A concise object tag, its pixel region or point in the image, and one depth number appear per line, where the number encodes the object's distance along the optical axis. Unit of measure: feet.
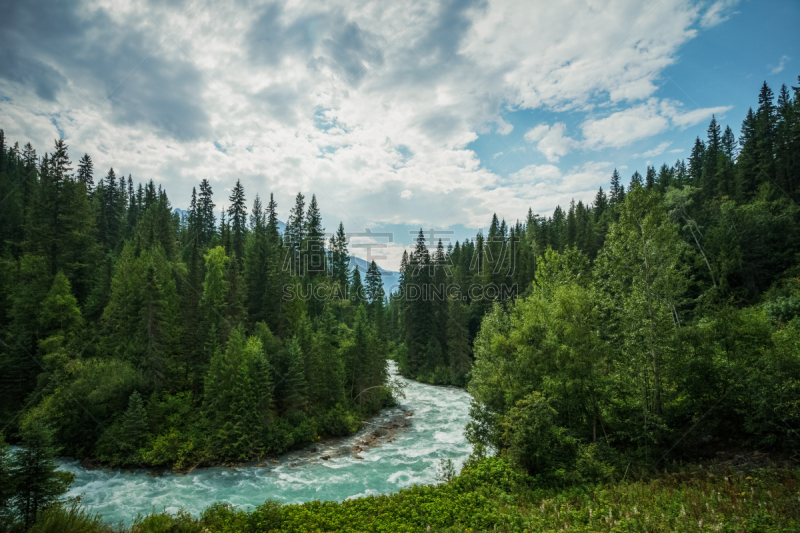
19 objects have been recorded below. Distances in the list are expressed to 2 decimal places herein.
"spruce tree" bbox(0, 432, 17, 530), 30.01
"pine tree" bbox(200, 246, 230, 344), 105.47
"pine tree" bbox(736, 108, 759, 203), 158.61
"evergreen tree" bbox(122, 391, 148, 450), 81.66
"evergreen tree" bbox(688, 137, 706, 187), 269.23
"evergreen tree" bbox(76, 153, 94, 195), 213.46
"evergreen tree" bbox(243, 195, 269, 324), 128.16
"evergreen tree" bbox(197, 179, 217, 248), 208.33
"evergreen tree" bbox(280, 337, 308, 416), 98.43
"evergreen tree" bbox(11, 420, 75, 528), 32.19
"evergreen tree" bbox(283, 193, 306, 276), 166.30
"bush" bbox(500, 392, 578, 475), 47.11
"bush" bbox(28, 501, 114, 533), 29.48
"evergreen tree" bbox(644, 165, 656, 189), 289.33
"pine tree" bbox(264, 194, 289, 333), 122.83
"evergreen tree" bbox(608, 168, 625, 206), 270.36
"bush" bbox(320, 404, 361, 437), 102.32
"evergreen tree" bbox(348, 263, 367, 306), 189.00
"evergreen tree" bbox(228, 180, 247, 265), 184.16
